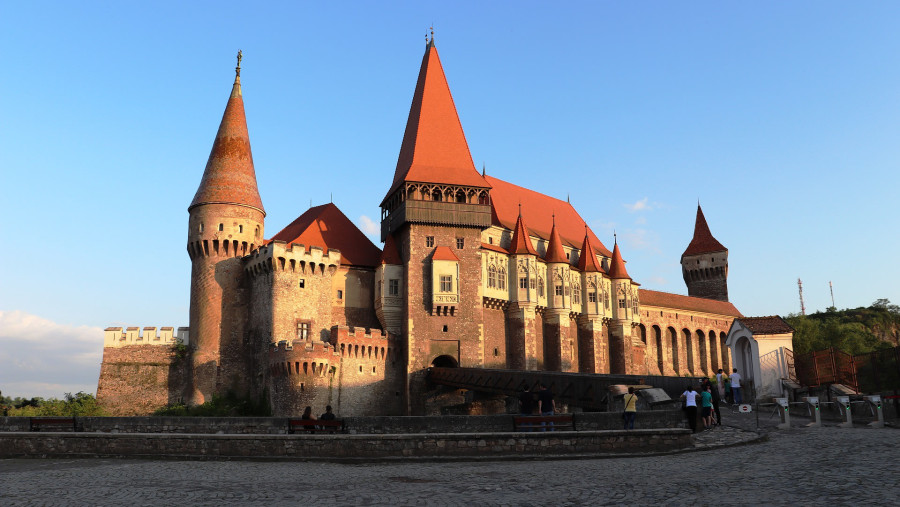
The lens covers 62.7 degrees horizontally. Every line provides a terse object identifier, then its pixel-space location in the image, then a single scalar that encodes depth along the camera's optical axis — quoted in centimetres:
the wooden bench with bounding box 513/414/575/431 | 1694
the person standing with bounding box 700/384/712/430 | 1817
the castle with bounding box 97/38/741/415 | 4006
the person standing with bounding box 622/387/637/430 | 1758
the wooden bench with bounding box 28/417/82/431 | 2019
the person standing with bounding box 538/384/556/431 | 1958
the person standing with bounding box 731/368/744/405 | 2402
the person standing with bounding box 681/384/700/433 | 1733
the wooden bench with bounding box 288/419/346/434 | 1766
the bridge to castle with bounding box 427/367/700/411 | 2538
